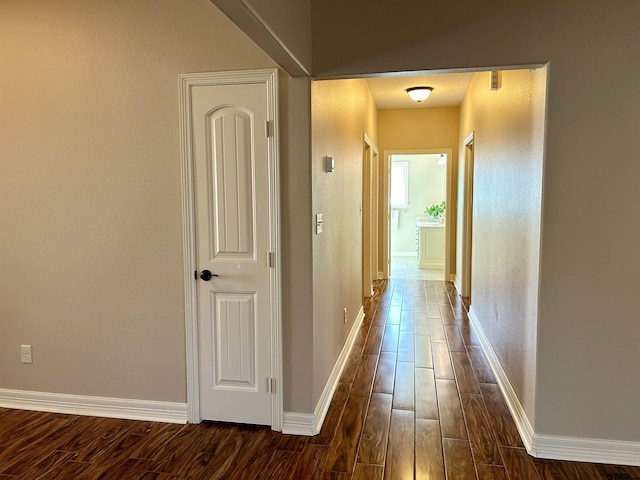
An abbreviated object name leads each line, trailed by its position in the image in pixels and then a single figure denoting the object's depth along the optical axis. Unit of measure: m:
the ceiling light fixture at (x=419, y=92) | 5.27
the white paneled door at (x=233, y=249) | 2.56
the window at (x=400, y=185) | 9.87
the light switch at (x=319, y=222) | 2.71
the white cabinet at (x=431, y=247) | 8.13
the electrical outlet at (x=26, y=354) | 2.95
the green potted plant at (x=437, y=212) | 8.64
